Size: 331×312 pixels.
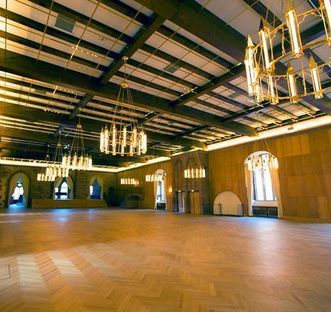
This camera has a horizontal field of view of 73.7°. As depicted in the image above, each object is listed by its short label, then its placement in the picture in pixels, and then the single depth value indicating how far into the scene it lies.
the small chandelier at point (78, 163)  9.51
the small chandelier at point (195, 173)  12.51
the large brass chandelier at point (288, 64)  2.13
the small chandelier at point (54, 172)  11.56
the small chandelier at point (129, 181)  17.69
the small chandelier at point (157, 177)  15.56
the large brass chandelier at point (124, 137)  5.74
